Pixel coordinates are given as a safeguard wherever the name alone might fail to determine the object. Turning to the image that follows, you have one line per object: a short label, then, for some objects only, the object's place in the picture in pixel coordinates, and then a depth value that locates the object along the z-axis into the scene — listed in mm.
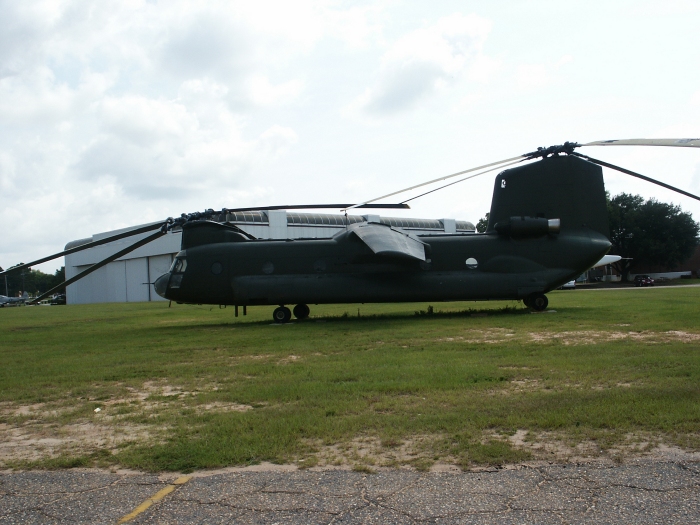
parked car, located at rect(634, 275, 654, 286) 58719
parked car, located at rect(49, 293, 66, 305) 89362
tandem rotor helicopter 19531
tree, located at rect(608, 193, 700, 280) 68750
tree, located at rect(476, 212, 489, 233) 91625
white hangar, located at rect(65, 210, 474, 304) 60375
